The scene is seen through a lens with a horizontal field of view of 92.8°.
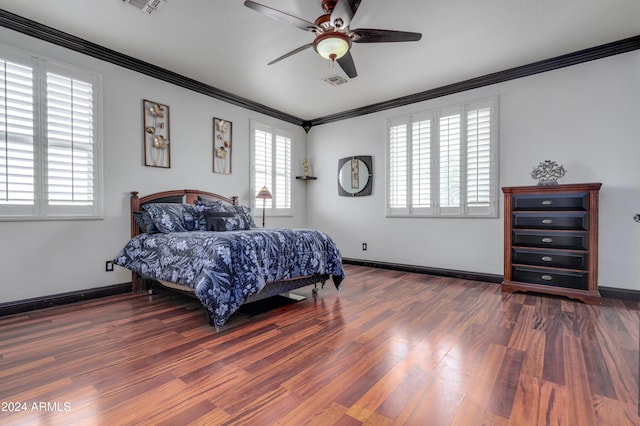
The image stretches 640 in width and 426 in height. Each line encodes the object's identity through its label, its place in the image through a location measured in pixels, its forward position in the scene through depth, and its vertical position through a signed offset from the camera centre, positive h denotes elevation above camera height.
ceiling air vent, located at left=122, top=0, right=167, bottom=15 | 2.64 +1.80
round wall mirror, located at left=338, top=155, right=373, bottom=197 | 5.36 +0.62
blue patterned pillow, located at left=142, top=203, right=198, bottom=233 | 3.36 -0.08
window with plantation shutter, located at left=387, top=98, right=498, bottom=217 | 4.15 +0.72
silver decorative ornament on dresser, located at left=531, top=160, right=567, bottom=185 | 3.53 +0.46
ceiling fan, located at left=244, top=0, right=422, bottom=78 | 2.29 +1.47
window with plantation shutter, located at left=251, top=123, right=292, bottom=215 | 5.24 +0.79
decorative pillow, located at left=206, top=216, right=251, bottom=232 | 3.56 -0.18
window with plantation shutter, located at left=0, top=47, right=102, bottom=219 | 2.86 +0.69
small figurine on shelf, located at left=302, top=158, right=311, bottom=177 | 6.07 +0.86
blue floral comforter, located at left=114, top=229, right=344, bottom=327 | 2.37 -0.47
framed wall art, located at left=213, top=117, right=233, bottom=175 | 4.64 +1.00
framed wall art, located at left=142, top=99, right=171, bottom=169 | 3.84 +0.96
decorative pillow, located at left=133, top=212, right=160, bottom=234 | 3.38 -0.16
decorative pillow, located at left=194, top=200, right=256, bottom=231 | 3.72 -0.01
